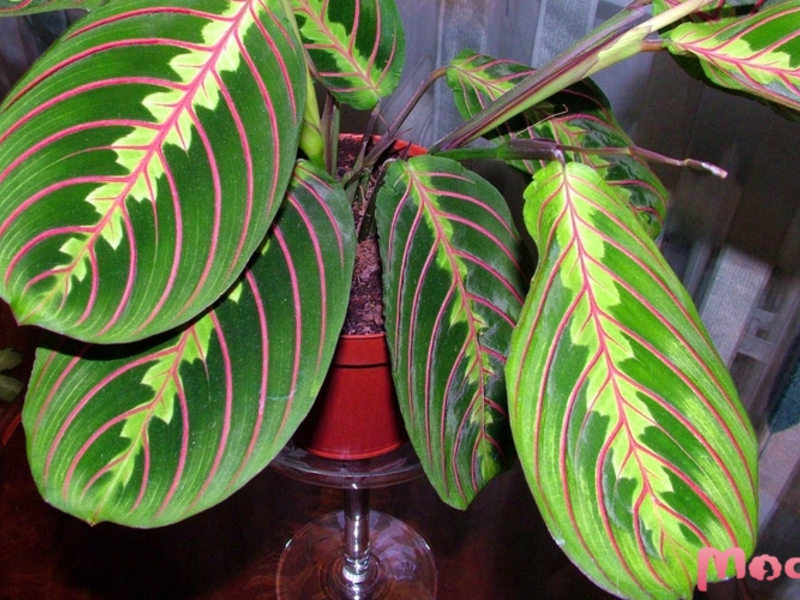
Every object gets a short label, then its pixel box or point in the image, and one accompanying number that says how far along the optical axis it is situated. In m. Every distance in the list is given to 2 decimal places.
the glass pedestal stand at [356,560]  0.94
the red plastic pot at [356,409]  0.63
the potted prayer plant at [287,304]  0.42
